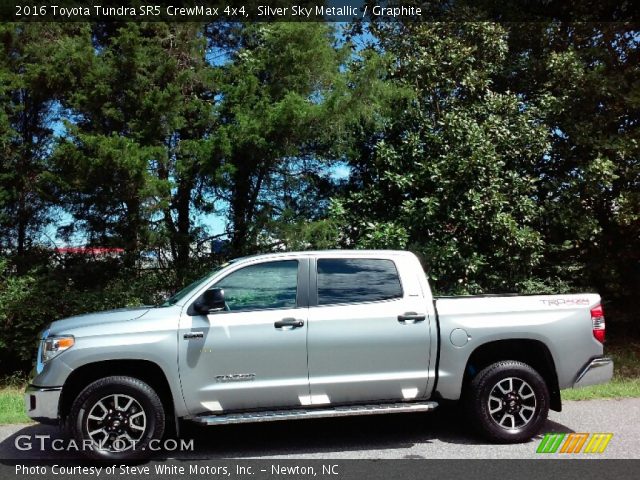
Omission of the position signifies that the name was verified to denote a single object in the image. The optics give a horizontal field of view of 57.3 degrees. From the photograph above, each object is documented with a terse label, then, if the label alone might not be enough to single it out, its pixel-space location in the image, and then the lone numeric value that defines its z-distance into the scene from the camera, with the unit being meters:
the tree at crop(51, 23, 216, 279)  8.74
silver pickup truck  5.20
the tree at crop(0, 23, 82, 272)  9.37
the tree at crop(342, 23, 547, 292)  9.52
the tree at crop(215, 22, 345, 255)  9.10
